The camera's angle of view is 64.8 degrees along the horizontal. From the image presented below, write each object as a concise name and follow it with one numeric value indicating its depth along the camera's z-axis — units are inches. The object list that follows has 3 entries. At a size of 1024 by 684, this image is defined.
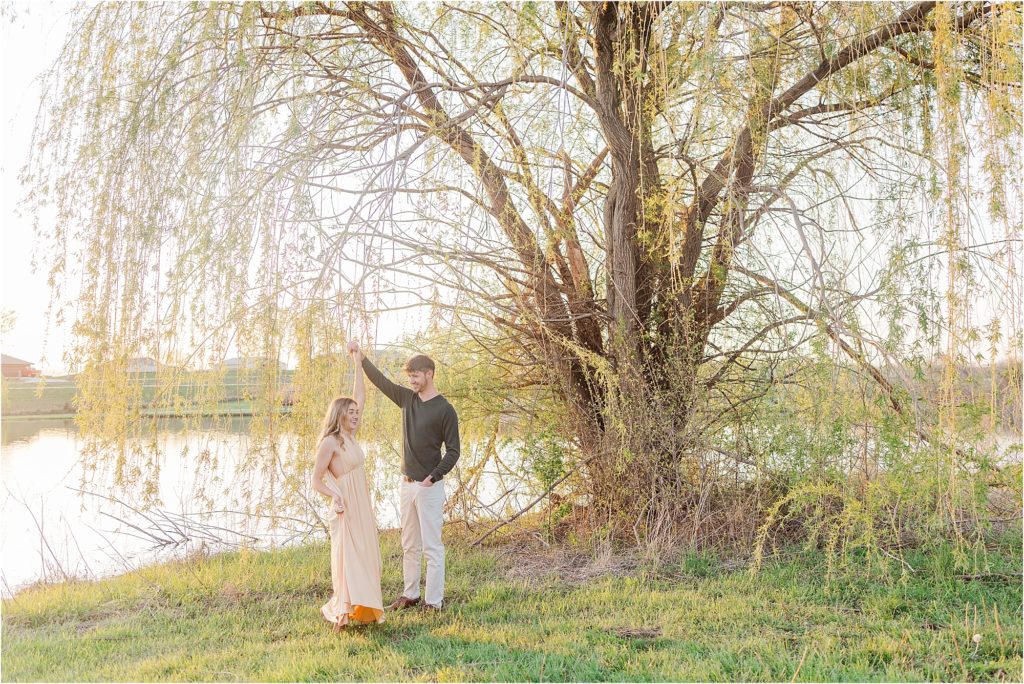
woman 165.0
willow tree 151.2
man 178.9
